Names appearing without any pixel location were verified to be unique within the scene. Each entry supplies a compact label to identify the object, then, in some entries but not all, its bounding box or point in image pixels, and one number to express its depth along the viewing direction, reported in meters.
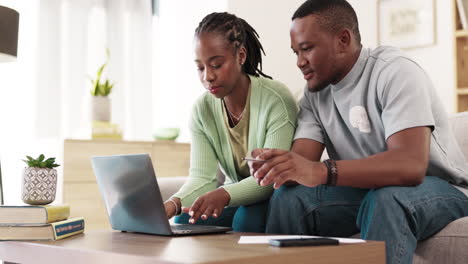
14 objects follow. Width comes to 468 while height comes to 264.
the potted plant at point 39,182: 1.49
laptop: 1.32
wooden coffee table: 0.95
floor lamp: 2.52
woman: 1.72
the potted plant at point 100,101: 3.45
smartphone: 1.05
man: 1.35
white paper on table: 1.12
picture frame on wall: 4.20
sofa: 1.42
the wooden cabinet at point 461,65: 3.88
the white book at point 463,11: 3.84
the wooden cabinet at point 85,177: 3.21
